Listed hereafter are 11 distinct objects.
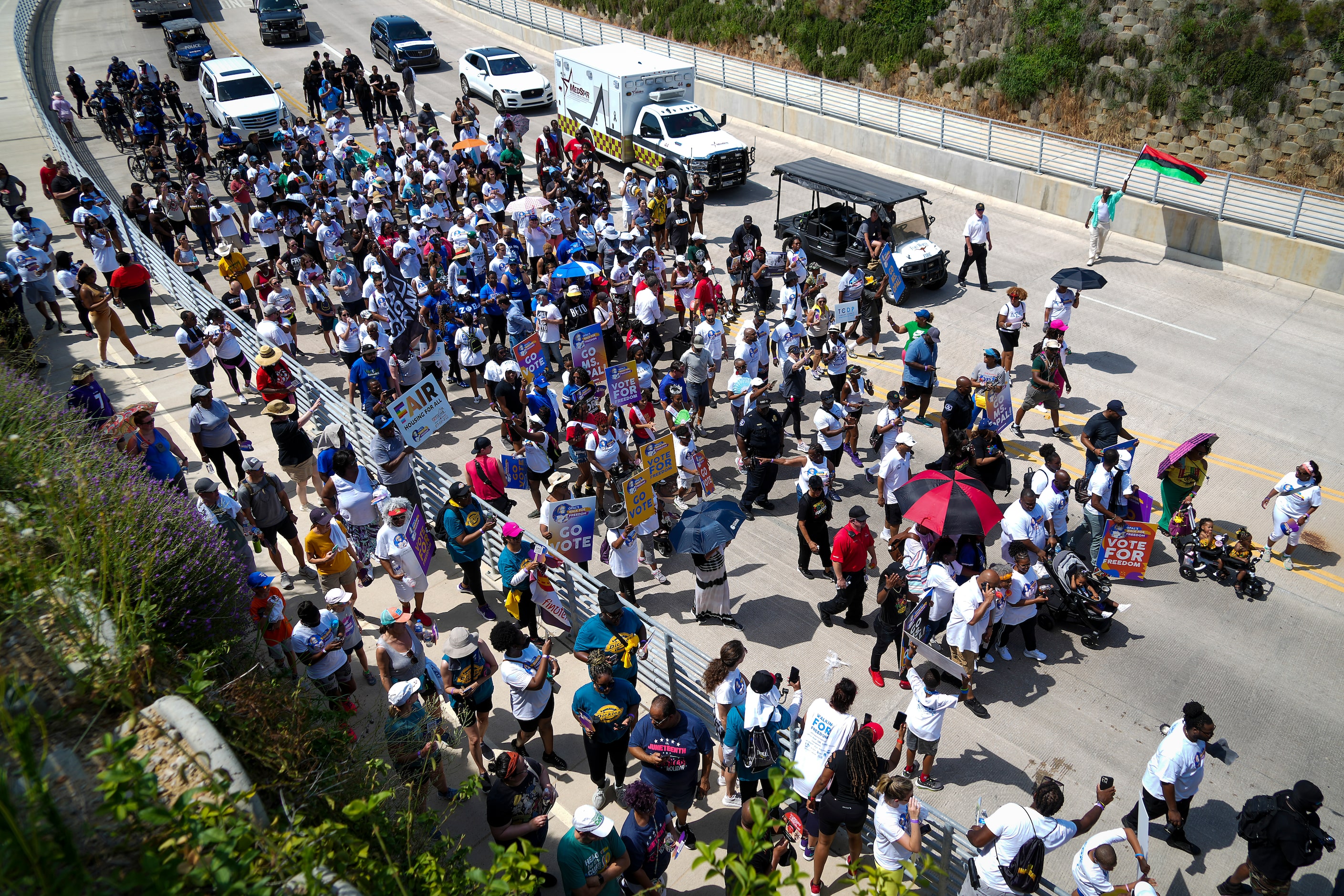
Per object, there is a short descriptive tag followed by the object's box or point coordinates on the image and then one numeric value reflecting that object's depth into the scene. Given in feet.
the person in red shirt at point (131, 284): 54.95
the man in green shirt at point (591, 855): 20.65
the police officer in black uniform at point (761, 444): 39.37
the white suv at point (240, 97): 91.35
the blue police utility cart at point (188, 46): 119.55
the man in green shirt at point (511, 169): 76.84
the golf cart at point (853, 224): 60.23
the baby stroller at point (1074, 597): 33.58
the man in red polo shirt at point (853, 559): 32.89
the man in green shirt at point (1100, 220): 62.85
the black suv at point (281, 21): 132.05
